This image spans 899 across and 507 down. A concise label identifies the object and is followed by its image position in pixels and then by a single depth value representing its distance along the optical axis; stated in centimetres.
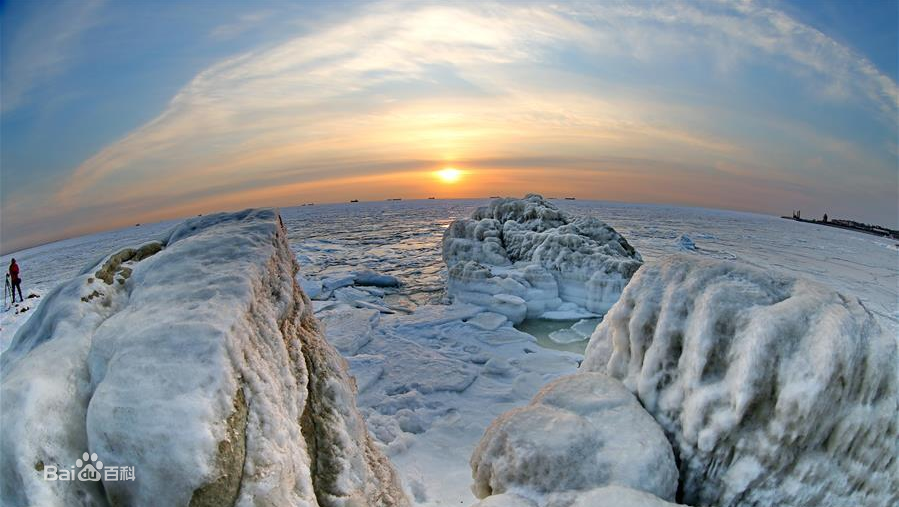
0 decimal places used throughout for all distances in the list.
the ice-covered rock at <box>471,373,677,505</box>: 304
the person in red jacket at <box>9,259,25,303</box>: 1463
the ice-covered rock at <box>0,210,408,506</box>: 194
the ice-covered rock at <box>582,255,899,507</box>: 274
